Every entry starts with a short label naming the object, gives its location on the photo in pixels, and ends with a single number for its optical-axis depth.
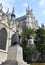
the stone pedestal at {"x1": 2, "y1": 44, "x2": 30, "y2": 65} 4.53
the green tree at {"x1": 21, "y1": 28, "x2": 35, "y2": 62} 10.06
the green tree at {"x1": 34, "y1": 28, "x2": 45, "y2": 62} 9.92
